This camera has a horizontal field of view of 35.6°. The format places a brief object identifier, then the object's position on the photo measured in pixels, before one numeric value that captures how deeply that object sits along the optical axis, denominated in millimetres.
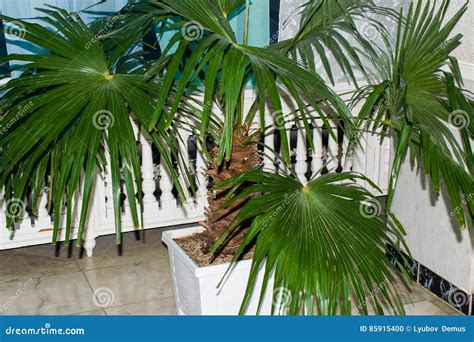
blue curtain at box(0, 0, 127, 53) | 2711
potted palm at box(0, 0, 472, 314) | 1761
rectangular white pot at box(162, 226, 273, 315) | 2189
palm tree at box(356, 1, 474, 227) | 1888
